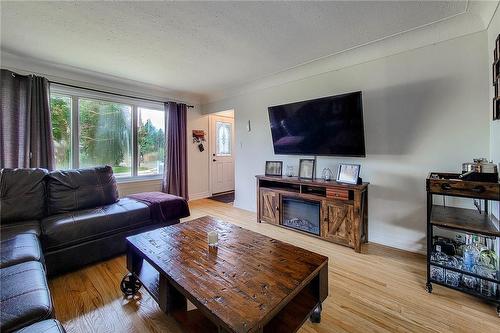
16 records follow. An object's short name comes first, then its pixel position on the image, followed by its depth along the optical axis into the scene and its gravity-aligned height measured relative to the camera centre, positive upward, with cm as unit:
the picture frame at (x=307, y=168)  311 -6
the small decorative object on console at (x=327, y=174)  288 -14
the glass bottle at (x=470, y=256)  165 -72
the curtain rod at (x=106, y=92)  313 +123
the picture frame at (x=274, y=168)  350 -6
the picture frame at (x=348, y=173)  258 -12
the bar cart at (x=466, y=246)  151 -69
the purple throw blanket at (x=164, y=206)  264 -50
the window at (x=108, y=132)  327 +60
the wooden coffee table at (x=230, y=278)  99 -62
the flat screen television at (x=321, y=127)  253 +49
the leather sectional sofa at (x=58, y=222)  135 -52
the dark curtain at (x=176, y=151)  429 +29
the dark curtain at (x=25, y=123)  264 +57
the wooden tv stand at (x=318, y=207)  243 -55
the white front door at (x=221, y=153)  530 +31
